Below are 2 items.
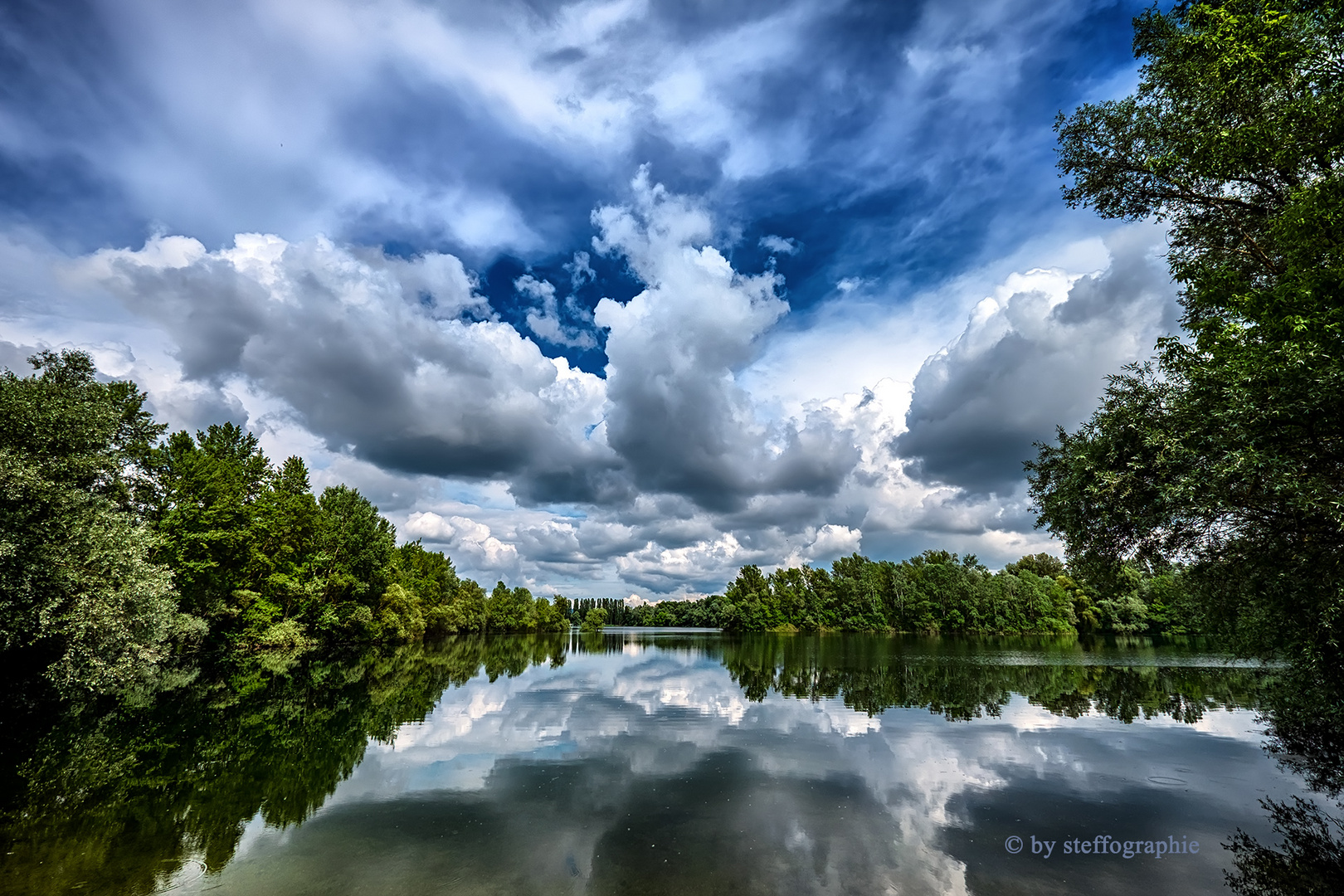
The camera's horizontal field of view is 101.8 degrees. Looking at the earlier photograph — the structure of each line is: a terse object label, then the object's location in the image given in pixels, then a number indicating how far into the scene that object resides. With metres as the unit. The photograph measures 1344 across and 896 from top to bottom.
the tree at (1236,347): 13.60
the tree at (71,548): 22.91
